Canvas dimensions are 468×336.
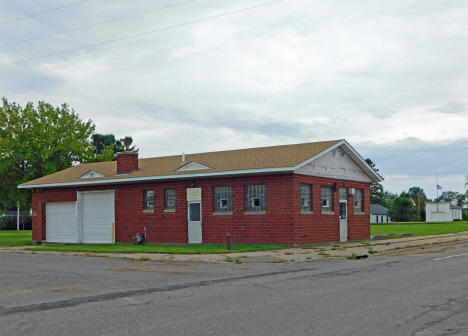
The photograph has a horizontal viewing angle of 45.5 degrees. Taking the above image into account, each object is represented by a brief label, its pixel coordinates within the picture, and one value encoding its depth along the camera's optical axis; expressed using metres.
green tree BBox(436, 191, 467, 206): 183.48
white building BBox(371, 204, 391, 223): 110.00
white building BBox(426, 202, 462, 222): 93.69
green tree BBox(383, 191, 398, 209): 179.57
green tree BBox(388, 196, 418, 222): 90.06
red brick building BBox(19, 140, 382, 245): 24.48
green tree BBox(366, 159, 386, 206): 124.12
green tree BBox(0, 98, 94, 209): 39.25
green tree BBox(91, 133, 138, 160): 85.63
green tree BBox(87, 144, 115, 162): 47.10
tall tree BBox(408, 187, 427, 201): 181.50
